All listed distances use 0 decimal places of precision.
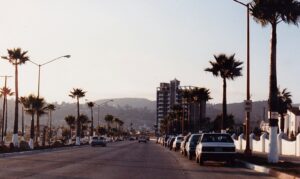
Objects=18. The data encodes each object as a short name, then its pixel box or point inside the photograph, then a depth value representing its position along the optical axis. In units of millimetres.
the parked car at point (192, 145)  39906
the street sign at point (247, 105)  37938
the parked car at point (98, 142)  84581
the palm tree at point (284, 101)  95188
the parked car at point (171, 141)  68225
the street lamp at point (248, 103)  38031
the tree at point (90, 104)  143088
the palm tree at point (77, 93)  117000
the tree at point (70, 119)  140750
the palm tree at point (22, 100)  93450
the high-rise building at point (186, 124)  124875
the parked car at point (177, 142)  60938
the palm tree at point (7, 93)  107012
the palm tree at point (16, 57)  70625
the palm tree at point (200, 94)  96438
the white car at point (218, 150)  32062
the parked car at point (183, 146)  46081
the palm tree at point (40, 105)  77688
